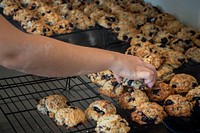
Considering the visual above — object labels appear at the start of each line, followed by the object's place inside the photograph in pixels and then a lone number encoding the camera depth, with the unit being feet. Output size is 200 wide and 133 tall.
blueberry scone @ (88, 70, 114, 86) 2.68
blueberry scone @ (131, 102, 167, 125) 2.22
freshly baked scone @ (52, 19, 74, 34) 3.32
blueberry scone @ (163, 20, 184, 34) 3.31
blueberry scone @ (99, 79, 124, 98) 2.54
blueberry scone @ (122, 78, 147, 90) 2.45
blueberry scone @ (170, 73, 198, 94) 2.54
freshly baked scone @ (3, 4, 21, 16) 3.63
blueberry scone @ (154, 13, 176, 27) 3.49
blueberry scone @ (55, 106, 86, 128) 2.25
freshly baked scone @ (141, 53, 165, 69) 2.64
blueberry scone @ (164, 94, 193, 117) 2.29
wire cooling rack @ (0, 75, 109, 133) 2.46
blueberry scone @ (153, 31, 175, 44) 3.09
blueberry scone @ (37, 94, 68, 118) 2.37
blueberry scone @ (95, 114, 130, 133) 2.12
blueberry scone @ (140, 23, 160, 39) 3.22
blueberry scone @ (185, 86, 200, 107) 2.36
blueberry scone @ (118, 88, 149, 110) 2.39
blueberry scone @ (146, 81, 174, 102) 2.46
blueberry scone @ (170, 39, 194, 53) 3.01
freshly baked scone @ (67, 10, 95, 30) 3.37
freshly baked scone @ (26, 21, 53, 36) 3.26
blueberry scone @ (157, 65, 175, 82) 2.67
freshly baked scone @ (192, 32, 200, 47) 3.07
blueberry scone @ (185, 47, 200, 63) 2.85
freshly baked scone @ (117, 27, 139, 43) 3.21
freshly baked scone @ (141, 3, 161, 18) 3.62
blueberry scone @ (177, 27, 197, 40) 3.11
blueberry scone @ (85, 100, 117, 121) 2.30
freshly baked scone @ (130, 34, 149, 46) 3.02
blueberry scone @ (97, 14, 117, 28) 3.37
